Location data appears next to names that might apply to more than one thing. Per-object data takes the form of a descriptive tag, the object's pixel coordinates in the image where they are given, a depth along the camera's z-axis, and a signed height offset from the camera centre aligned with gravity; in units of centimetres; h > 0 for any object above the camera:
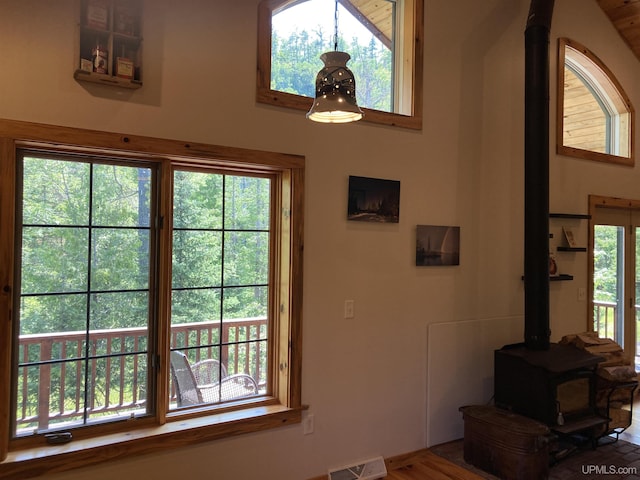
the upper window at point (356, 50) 276 +130
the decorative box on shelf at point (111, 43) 221 +99
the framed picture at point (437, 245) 327 +4
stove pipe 331 +51
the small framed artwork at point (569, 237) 409 +14
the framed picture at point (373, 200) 298 +32
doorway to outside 461 -24
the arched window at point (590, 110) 418 +138
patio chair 263 -80
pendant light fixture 203 +71
